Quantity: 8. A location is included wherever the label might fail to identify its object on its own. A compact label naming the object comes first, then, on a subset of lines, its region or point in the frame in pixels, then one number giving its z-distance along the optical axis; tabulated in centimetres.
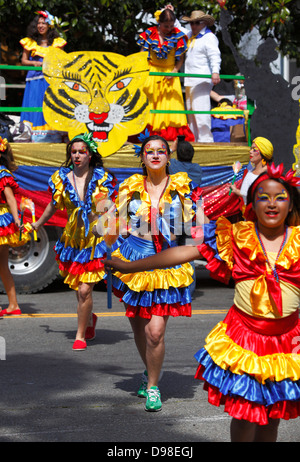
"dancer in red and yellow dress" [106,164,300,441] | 407
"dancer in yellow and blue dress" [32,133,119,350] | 764
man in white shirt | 1168
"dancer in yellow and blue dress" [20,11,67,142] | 1153
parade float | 1085
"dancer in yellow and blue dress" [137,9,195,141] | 1150
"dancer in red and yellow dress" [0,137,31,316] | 898
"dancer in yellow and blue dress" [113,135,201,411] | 588
